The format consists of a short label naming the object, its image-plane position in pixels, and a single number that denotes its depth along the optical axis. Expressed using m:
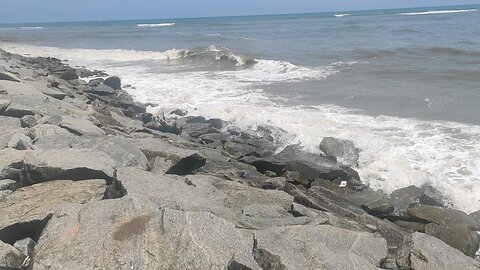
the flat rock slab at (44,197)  4.28
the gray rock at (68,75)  17.39
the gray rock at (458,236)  5.84
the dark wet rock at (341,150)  9.52
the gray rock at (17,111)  7.79
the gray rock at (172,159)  6.28
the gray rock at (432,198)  7.62
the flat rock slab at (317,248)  3.82
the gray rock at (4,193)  4.72
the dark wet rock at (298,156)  9.17
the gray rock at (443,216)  6.59
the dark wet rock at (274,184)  6.80
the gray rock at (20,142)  5.93
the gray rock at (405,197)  7.60
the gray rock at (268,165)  8.42
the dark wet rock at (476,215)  6.91
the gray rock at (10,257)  3.54
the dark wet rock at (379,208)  7.00
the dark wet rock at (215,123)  12.00
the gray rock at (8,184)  4.89
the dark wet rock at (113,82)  16.81
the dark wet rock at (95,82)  16.79
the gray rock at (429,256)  4.24
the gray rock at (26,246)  3.78
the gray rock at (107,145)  5.98
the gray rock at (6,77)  10.78
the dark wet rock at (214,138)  10.33
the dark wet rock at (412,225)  6.55
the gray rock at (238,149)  9.55
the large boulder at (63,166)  5.04
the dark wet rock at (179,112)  13.57
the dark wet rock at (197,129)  10.90
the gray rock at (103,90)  14.88
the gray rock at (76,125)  7.21
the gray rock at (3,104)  7.82
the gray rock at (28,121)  7.27
